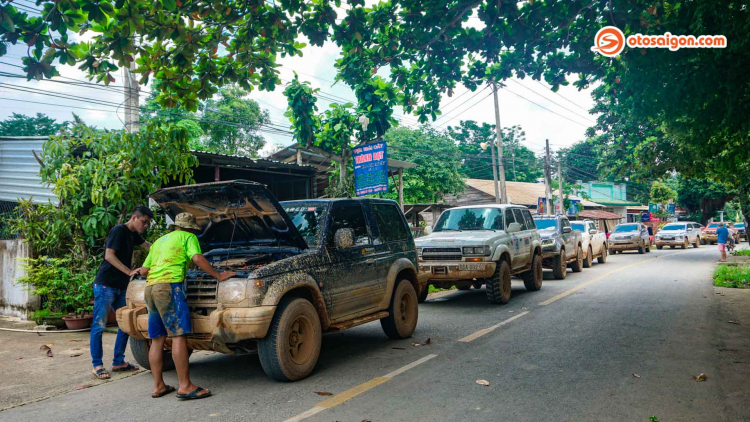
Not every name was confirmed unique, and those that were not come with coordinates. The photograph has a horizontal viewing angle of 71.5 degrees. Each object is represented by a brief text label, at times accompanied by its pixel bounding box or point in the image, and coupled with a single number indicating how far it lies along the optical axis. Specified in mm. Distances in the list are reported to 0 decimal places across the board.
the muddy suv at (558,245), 15000
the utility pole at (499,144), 27964
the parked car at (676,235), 32909
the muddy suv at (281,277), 5090
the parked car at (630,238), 28094
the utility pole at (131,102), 17375
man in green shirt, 4969
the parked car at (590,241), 19292
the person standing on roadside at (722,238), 21672
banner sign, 14688
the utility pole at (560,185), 38522
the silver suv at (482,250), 10000
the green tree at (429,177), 34250
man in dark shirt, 5941
